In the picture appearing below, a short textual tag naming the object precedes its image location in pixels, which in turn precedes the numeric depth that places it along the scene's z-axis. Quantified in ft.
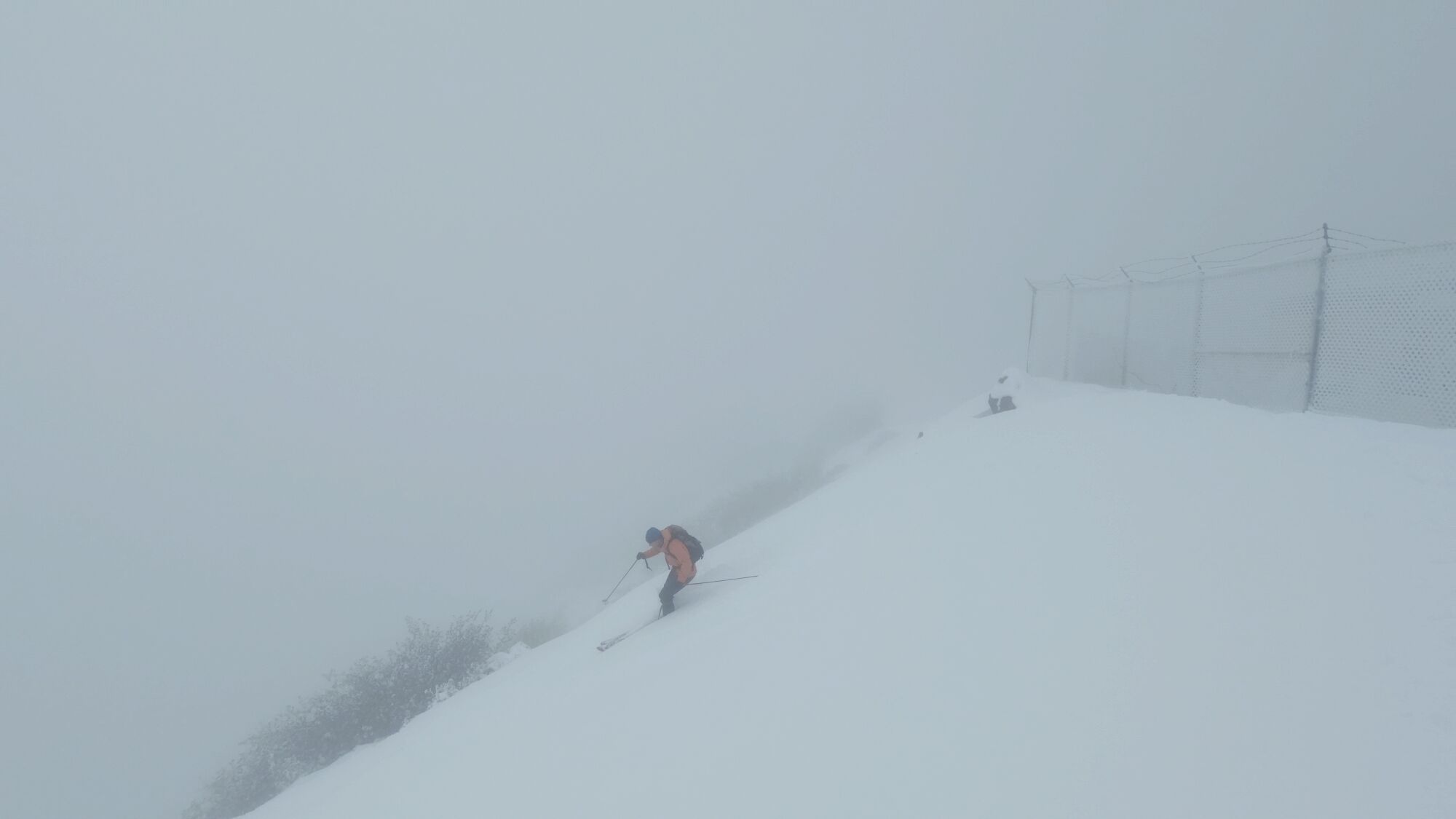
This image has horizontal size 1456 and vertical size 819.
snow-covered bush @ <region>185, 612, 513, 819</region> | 44.78
